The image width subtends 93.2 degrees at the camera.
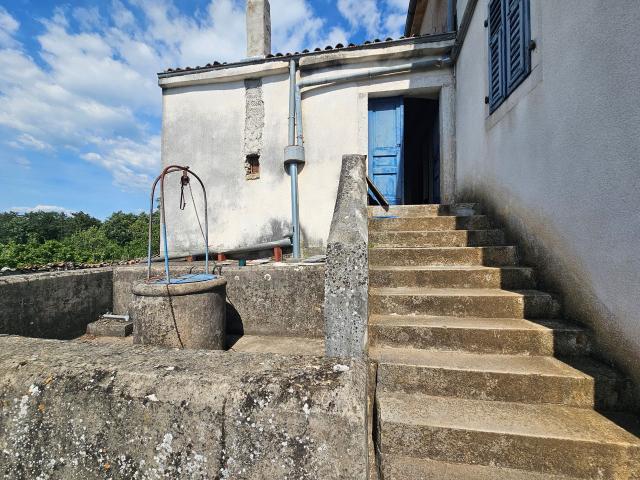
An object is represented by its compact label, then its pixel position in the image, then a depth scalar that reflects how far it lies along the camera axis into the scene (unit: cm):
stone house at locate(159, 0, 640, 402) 198
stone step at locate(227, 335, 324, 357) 333
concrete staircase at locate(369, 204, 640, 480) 162
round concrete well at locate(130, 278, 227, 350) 295
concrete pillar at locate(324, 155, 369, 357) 205
